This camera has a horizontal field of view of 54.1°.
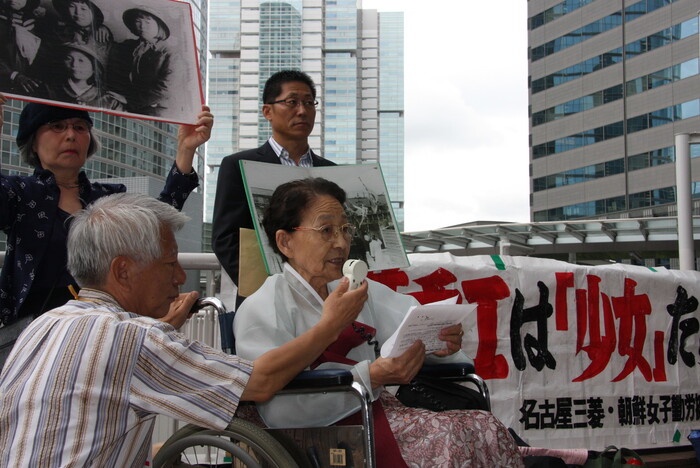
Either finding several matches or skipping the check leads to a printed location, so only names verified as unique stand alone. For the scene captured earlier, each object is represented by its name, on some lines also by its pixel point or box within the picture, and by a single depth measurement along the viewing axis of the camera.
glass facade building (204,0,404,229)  92.38
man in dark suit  2.45
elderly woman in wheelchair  1.76
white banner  4.19
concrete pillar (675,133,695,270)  5.50
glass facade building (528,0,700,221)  46.00
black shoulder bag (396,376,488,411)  2.15
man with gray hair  1.38
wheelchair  1.61
